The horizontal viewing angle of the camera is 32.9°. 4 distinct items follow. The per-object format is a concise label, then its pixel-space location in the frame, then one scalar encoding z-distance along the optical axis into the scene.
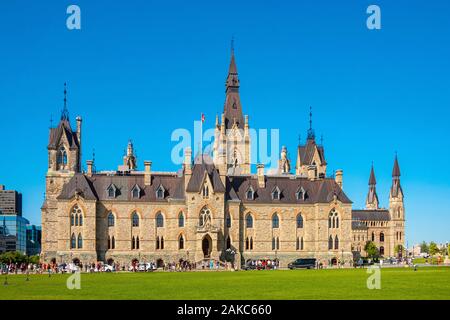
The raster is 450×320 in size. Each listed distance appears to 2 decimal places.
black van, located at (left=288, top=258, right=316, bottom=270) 91.62
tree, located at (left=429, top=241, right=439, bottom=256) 160.88
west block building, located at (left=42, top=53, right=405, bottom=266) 95.06
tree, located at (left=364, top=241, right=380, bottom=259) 169.65
